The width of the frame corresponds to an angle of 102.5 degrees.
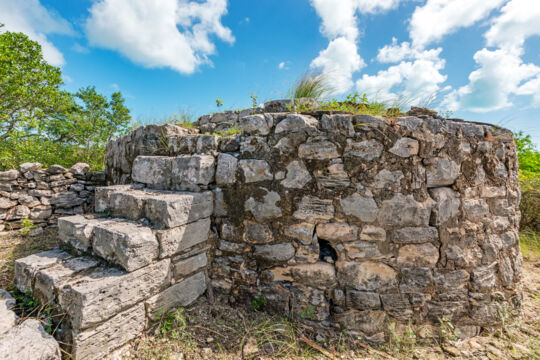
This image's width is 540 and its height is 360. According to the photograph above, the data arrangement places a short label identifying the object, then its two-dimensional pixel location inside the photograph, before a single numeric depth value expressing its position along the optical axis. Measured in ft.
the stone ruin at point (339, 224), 6.43
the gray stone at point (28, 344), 4.05
